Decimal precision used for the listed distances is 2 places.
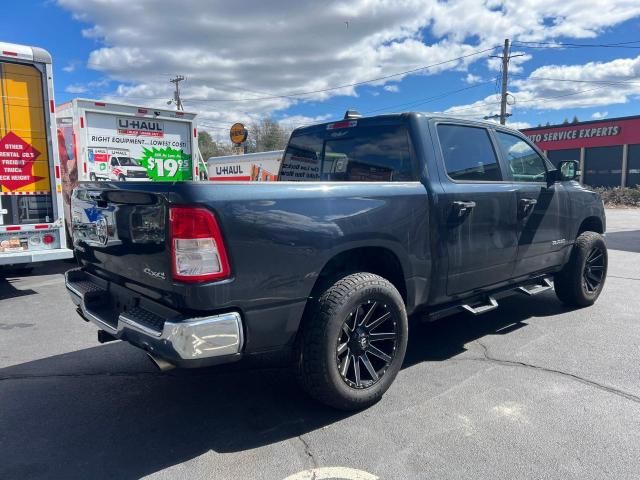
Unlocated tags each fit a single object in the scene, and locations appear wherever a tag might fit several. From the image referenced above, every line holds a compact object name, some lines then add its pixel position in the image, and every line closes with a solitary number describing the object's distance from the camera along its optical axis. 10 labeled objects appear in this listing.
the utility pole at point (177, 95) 45.56
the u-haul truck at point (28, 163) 6.67
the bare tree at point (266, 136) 52.34
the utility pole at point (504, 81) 34.66
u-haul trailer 14.91
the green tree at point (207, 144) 55.61
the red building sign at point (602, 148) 36.00
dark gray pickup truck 2.75
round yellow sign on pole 21.00
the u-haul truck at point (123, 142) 8.73
